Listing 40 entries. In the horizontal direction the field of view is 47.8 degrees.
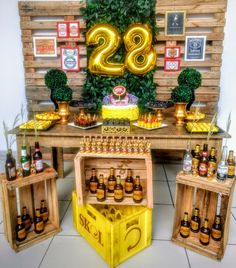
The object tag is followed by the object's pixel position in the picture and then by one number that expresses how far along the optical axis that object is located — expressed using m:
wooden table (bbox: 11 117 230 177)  2.45
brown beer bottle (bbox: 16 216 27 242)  2.20
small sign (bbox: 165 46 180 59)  3.62
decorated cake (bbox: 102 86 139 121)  2.91
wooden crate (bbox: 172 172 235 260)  1.99
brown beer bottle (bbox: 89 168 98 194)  2.32
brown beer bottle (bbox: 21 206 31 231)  2.30
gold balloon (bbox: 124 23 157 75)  3.39
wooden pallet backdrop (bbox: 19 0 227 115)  3.49
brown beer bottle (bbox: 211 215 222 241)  2.13
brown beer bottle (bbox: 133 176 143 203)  2.19
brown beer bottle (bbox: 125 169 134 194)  2.29
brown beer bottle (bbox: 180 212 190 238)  2.25
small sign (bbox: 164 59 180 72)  3.67
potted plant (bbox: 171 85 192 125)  2.76
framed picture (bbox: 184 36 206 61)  3.57
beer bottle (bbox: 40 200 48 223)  2.41
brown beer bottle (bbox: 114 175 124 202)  2.19
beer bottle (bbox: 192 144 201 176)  2.10
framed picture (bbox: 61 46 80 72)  3.72
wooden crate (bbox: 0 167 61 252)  2.09
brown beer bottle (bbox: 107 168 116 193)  2.30
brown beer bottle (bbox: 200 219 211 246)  2.16
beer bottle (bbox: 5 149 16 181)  2.06
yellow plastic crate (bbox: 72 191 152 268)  1.98
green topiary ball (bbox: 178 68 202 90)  2.91
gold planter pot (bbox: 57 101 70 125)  2.89
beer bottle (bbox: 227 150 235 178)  2.05
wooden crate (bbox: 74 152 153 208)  2.13
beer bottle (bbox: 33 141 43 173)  2.20
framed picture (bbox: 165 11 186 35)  3.50
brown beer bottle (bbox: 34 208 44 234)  2.31
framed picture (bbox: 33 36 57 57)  3.71
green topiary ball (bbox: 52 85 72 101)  2.83
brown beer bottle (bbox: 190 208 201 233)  2.26
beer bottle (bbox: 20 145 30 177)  2.11
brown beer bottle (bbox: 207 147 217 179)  2.04
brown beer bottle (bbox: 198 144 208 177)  2.06
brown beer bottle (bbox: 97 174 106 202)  2.22
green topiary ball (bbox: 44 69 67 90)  2.97
